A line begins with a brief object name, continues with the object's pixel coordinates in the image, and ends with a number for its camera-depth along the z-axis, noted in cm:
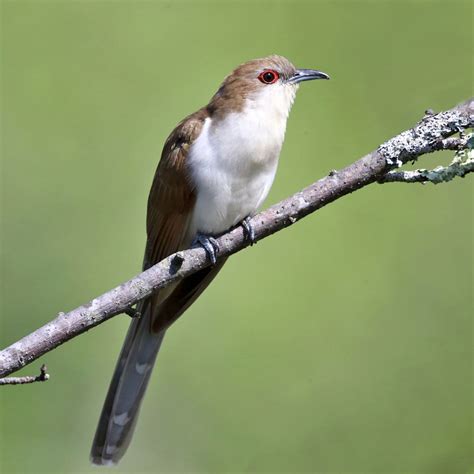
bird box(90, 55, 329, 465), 844
